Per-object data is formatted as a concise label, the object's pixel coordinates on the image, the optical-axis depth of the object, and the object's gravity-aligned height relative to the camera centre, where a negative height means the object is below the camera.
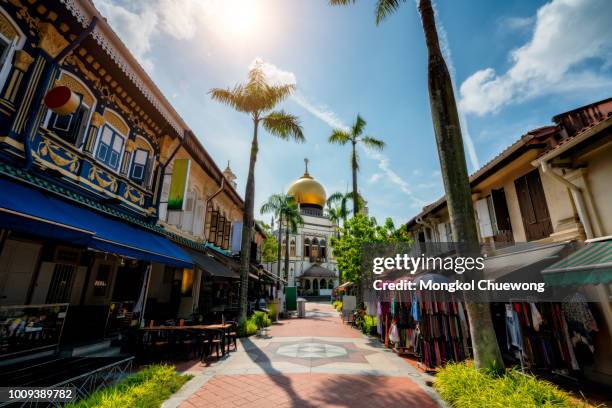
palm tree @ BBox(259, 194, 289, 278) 28.25 +8.26
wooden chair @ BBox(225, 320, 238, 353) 8.31 -1.49
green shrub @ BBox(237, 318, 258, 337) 11.02 -1.68
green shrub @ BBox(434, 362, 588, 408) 3.54 -1.41
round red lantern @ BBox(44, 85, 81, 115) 5.35 +3.57
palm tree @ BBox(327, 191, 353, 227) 25.75 +8.03
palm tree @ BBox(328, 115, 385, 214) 18.28 +9.91
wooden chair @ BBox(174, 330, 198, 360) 7.47 -1.49
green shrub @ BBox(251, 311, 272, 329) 12.64 -1.48
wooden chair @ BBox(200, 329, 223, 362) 7.45 -1.49
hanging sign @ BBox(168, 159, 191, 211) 9.34 +3.42
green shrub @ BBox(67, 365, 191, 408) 3.64 -1.59
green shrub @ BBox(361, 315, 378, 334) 11.79 -1.58
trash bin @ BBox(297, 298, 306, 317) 19.25 -1.35
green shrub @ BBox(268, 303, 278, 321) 16.28 -1.37
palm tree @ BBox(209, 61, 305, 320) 12.29 +8.35
